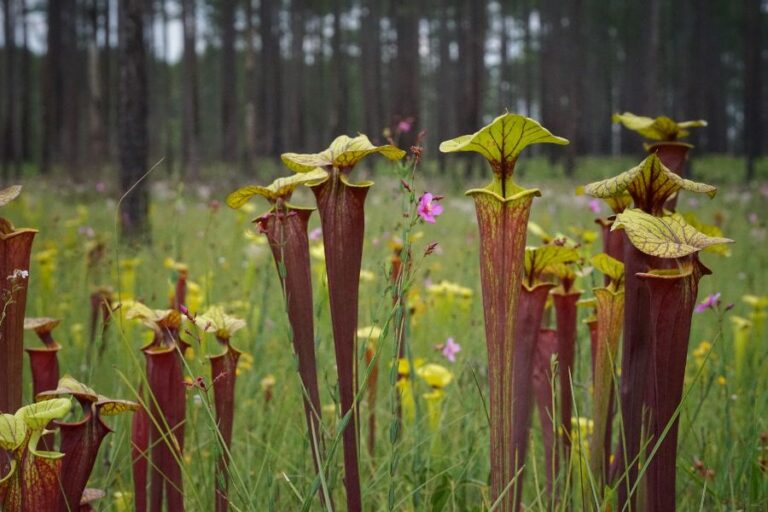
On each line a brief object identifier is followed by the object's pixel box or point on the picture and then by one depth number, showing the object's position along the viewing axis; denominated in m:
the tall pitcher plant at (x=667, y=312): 0.93
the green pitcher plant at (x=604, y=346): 1.23
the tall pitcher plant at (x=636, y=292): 1.00
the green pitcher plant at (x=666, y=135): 1.29
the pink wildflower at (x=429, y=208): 1.41
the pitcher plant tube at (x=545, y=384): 1.52
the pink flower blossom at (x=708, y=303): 1.91
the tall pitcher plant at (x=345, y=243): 1.03
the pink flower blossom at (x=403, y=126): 2.38
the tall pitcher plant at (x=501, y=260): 0.97
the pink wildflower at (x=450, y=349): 2.24
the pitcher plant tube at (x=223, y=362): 1.22
